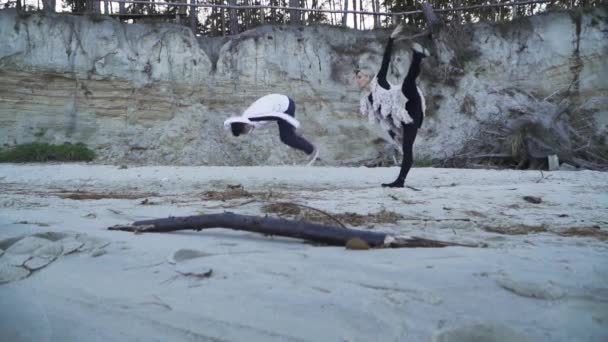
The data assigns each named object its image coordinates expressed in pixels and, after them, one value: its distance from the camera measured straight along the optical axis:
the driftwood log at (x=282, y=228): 2.12
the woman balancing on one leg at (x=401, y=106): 5.39
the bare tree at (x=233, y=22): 15.32
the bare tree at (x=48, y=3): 13.09
